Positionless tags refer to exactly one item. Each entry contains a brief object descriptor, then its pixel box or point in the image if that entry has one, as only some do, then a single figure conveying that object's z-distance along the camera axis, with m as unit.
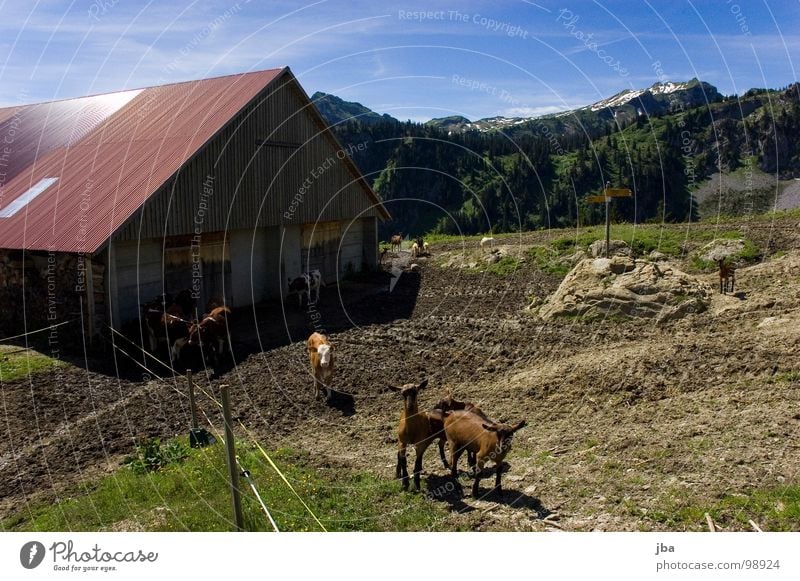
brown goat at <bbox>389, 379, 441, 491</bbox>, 9.45
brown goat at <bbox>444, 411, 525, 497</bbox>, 8.58
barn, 19.06
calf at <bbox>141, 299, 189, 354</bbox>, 17.86
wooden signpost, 21.28
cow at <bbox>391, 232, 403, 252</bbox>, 45.12
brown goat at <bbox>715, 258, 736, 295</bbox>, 20.39
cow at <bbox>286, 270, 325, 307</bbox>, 24.70
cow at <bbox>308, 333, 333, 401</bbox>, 14.51
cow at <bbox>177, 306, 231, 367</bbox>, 17.33
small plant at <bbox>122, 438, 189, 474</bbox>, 10.78
